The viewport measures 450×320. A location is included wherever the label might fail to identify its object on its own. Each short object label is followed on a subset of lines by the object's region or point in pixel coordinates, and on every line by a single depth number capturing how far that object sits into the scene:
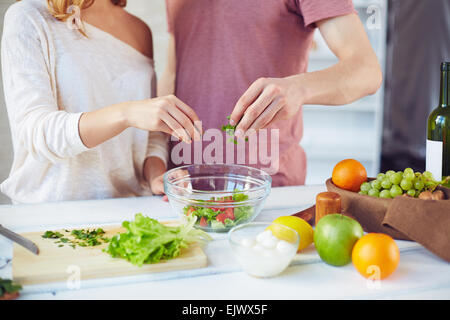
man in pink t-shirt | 1.50
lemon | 1.04
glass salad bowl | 1.16
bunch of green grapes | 1.11
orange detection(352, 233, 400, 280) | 0.89
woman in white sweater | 1.34
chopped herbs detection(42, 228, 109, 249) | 1.06
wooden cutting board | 0.91
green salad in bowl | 1.16
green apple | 0.96
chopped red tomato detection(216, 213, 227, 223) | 1.17
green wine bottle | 1.26
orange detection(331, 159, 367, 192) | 1.19
